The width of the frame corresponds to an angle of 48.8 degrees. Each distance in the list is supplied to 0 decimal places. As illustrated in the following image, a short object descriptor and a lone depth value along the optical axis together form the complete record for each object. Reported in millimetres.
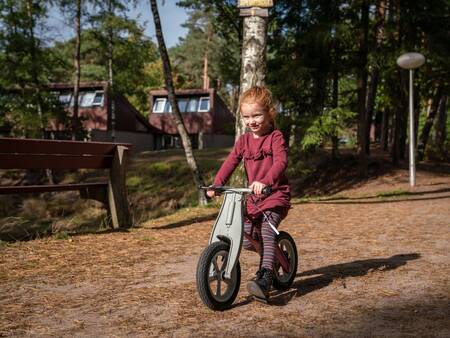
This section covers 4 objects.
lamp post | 13844
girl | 3783
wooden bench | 6094
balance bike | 3486
